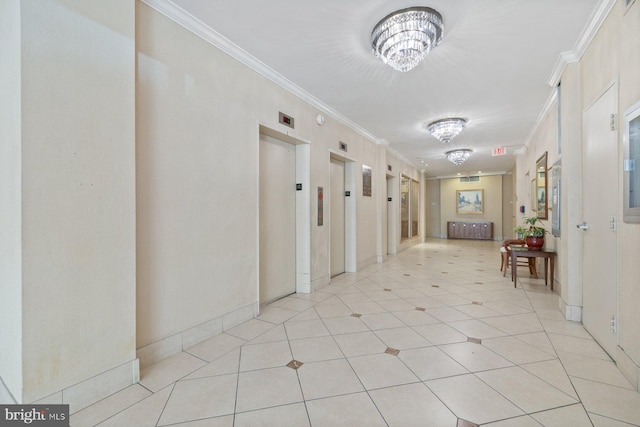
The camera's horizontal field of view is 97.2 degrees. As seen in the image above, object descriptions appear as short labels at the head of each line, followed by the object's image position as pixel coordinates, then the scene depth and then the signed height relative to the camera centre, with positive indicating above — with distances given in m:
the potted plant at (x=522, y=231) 5.14 -0.36
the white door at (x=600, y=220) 2.38 -0.08
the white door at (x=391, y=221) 8.31 -0.26
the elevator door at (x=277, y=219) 3.93 -0.09
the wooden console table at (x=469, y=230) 12.93 -0.87
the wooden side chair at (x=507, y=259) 5.50 -0.97
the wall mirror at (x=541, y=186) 5.25 +0.48
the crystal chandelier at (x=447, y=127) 5.44 +1.66
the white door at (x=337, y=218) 5.61 -0.11
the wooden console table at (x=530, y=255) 4.61 -0.73
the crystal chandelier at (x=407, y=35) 2.52 +1.66
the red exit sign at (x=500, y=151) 8.04 +1.74
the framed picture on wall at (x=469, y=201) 13.20 +0.49
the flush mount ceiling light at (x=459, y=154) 7.99 +1.64
